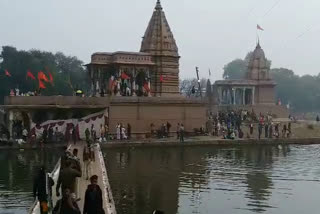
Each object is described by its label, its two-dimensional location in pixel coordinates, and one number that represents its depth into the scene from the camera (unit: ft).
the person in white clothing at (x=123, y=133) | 108.58
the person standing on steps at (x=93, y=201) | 29.94
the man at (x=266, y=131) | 120.84
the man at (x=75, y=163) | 40.01
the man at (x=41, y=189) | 36.06
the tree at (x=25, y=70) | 206.08
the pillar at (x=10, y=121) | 103.76
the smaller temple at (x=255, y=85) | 197.77
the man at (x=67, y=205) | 28.91
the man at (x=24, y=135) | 101.09
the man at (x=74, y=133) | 102.30
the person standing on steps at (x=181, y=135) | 106.48
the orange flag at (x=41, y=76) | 109.83
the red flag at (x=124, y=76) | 120.27
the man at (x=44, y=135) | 100.01
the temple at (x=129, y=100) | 104.88
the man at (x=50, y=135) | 101.18
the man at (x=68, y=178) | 34.53
